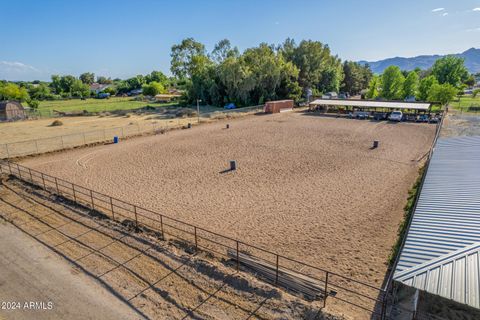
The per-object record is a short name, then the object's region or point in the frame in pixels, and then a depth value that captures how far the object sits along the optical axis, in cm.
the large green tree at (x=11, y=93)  7244
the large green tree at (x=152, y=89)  9731
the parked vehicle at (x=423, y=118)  3895
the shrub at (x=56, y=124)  4420
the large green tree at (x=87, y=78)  17412
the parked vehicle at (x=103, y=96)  10585
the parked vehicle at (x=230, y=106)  5875
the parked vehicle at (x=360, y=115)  4344
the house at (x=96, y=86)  15251
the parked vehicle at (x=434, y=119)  3862
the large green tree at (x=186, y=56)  7338
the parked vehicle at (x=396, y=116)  4006
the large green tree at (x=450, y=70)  7150
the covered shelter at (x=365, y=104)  4054
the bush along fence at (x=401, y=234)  891
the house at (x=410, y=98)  5738
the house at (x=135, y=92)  11850
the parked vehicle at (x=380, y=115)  4211
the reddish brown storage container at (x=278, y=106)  5166
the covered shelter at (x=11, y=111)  4803
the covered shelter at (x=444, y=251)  675
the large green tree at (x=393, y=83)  5609
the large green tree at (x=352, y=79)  8500
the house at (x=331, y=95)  6816
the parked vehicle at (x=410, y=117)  3998
